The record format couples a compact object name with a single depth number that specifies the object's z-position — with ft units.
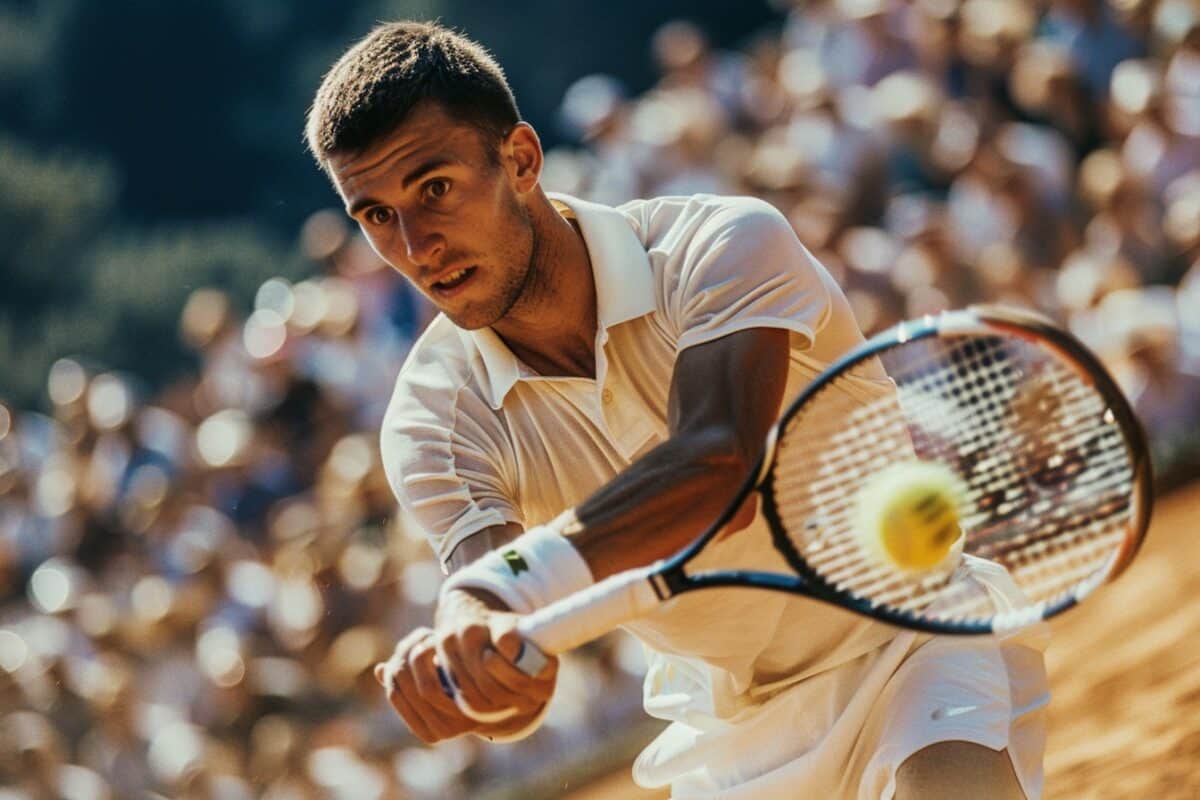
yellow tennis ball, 13.67
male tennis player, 13.78
